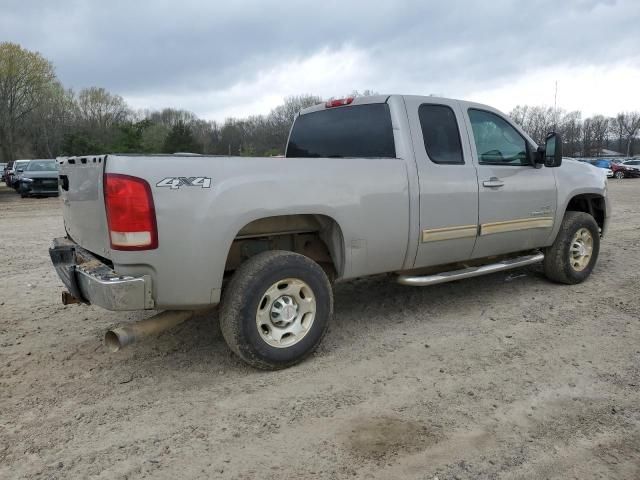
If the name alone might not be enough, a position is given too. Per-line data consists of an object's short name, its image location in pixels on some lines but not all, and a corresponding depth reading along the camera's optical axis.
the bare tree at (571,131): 78.07
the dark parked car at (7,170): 29.50
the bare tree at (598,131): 92.43
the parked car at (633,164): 39.64
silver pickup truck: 3.21
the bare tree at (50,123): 64.38
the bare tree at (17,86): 60.16
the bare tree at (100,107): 74.69
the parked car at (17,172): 22.03
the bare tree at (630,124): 101.44
